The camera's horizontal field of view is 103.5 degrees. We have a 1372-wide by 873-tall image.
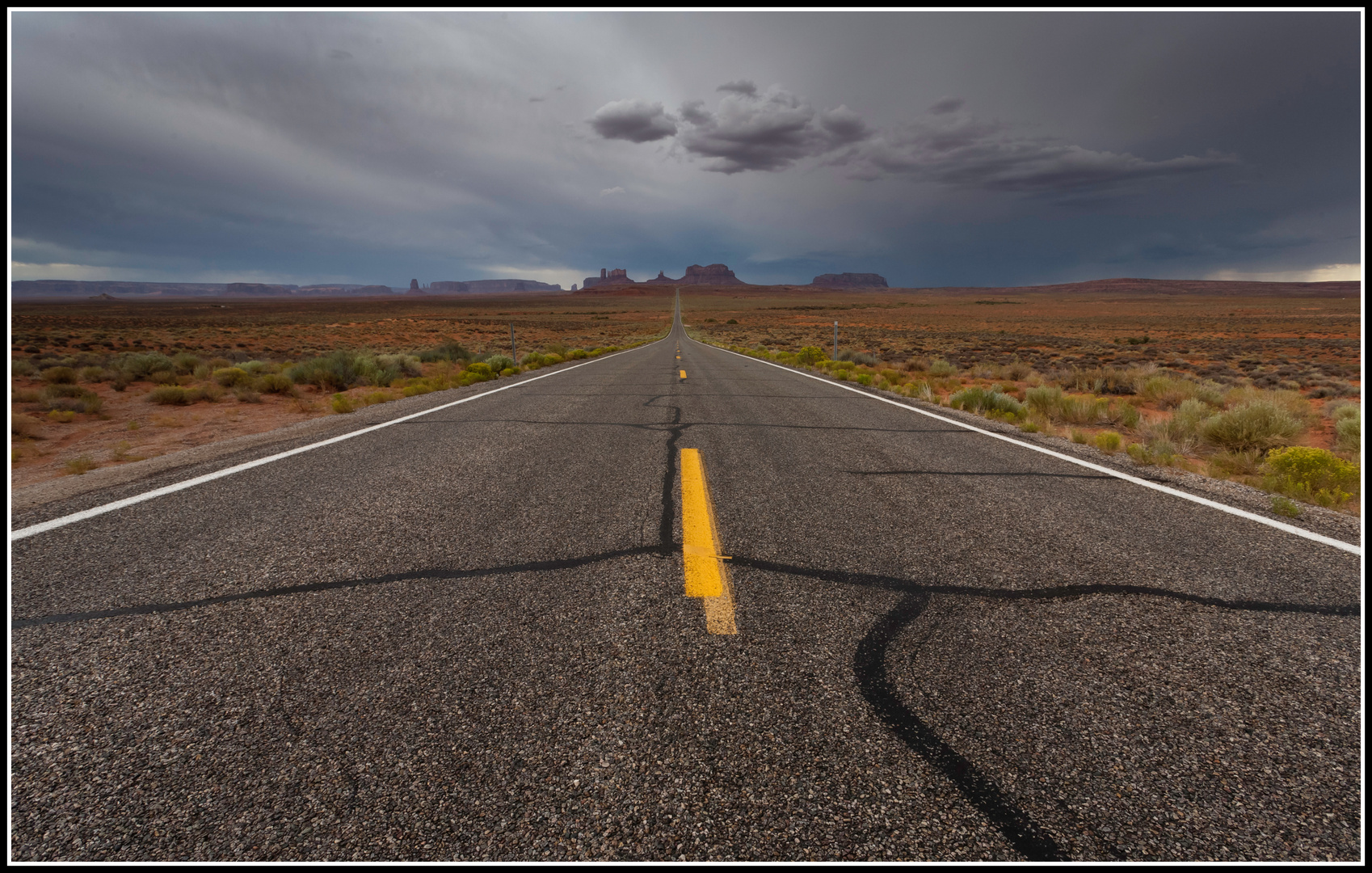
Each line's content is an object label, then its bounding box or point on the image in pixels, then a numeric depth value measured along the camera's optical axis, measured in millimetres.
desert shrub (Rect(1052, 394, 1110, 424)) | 9422
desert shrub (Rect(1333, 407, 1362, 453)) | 7184
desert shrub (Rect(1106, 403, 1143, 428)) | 8875
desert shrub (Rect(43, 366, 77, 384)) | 13195
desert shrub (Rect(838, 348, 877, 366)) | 19344
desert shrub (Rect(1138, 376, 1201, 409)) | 11859
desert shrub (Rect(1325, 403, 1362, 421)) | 8594
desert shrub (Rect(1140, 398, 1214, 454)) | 6835
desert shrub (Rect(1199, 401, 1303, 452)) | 6906
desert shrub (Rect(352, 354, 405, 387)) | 14492
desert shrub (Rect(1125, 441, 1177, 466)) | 4957
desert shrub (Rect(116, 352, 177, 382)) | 14984
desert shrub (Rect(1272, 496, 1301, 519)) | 3558
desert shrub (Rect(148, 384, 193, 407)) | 12016
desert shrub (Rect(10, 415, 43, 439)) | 8664
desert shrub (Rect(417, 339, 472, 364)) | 19953
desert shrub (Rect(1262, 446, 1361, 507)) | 4293
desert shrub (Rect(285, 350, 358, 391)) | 13922
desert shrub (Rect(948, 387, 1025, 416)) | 8578
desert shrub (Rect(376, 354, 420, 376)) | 16772
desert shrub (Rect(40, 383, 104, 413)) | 10797
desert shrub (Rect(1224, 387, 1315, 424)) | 9547
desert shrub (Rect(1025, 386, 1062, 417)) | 10086
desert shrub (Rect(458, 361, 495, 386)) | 12195
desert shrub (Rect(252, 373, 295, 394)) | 13086
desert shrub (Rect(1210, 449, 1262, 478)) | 5469
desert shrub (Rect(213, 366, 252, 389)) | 14008
